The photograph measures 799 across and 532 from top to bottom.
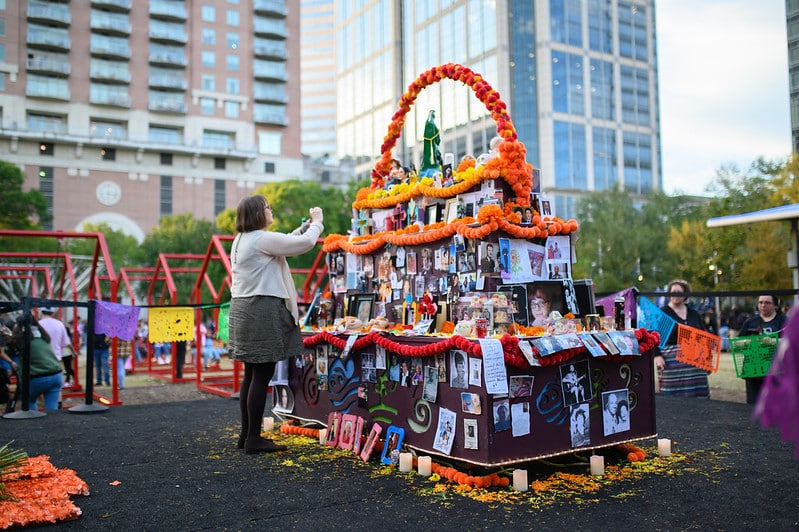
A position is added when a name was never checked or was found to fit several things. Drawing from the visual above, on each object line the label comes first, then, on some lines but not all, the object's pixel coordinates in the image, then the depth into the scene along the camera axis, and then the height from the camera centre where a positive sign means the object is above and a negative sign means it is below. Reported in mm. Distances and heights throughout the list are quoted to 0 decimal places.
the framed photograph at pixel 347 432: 5418 -1071
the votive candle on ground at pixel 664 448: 5102 -1146
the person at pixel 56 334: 9578 -394
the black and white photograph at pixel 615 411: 4953 -841
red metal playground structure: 8844 +266
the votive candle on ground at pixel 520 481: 4184 -1146
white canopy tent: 11054 +1474
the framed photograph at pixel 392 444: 4910 -1072
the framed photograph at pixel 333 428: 5613 -1073
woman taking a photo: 5195 -12
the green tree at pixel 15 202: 31281 +5231
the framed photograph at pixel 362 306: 6449 -12
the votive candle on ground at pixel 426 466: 4535 -1130
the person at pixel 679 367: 7988 -817
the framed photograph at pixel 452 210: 5730 +839
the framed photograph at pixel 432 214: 5992 +843
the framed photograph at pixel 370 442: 5039 -1076
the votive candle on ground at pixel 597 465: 4574 -1148
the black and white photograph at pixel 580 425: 4723 -899
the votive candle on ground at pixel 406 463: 4680 -1145
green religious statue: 6516 +1540
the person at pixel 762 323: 7438 -250
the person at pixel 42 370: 7879 -759
